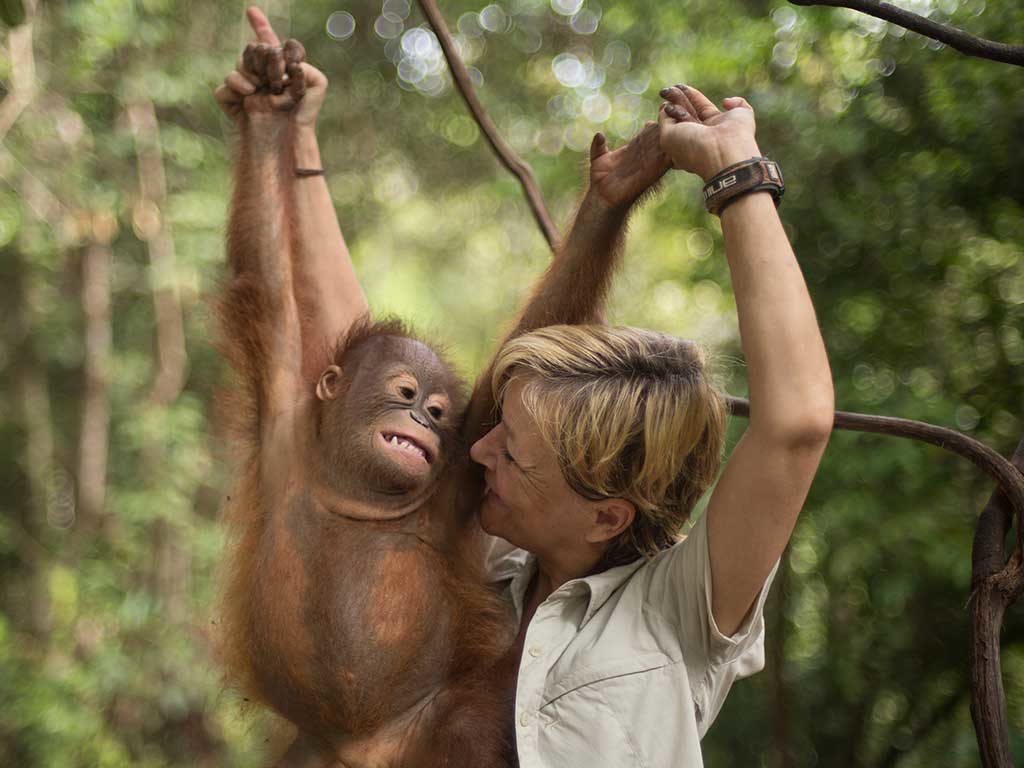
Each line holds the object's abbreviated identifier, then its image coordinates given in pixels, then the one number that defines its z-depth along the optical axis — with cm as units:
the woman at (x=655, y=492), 153
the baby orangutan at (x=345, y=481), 216
